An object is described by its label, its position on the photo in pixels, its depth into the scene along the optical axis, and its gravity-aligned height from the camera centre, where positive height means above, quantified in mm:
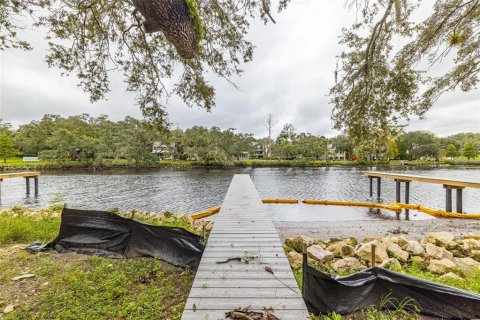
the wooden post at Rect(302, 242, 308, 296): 2273 -1133
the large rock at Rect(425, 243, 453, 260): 4102 -1822
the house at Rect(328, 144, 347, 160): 55975 +1089
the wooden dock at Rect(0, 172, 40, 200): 12387 -897
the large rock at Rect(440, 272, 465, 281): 3320 -1819
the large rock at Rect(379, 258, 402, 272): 3772 -1858
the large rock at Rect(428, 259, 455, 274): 3650 -1826
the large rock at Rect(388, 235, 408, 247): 4753 -1834
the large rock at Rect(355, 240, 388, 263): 4035 -1791
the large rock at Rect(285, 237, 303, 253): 4762 -1884
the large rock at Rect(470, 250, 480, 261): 4336 -1929
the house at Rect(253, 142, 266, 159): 62219 +2395
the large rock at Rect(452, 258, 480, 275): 3615 -1916
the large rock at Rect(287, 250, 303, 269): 3941 -1874
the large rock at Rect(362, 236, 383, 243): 5192 -1925
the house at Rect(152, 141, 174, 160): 42734 +1743
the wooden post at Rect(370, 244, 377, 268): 2304 -1019
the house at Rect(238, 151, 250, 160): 47394 +751
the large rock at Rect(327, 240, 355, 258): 4340 -1854
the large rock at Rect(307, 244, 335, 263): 4012 -1792
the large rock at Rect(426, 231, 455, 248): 4824 -1834
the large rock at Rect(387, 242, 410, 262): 4207 -1854
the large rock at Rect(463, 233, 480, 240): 5441 -1977
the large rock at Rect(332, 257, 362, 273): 3739 -1855
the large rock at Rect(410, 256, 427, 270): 3956 -1925
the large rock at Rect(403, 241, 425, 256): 4371 -1838
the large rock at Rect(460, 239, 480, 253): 4610 -1868
